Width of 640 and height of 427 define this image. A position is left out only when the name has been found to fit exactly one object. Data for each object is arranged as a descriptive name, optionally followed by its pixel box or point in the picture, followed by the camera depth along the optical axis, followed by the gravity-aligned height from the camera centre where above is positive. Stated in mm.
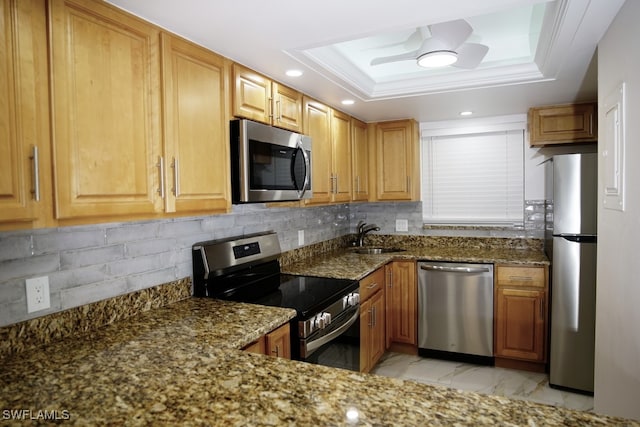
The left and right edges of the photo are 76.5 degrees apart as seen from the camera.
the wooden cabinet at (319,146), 2896 +410
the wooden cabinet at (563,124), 3240 +603
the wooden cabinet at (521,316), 3219 -954
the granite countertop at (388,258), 2918 -496
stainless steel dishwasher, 3383 -960
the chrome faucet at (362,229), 4215 -304
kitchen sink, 4012 -498
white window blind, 3806 +198
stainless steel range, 2064 -524
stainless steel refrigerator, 2822 -511
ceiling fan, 1986 +796
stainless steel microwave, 2102 +217
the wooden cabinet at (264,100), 2152 +595
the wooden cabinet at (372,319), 2908 -922
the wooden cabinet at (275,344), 1699 -628
